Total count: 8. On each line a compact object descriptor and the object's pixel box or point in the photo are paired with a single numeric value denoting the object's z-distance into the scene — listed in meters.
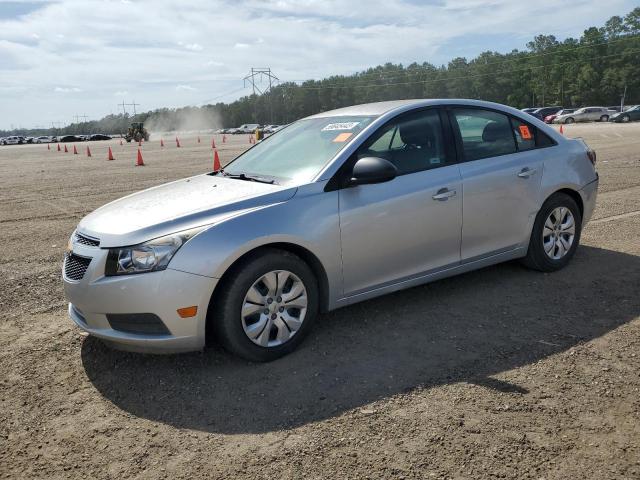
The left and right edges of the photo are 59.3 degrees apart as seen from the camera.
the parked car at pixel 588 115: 52.78
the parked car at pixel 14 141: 86.30
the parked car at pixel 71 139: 88.12
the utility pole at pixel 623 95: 83.56
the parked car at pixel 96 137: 85.21
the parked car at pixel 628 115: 48.22
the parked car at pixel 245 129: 99.30
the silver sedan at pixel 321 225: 3.47
